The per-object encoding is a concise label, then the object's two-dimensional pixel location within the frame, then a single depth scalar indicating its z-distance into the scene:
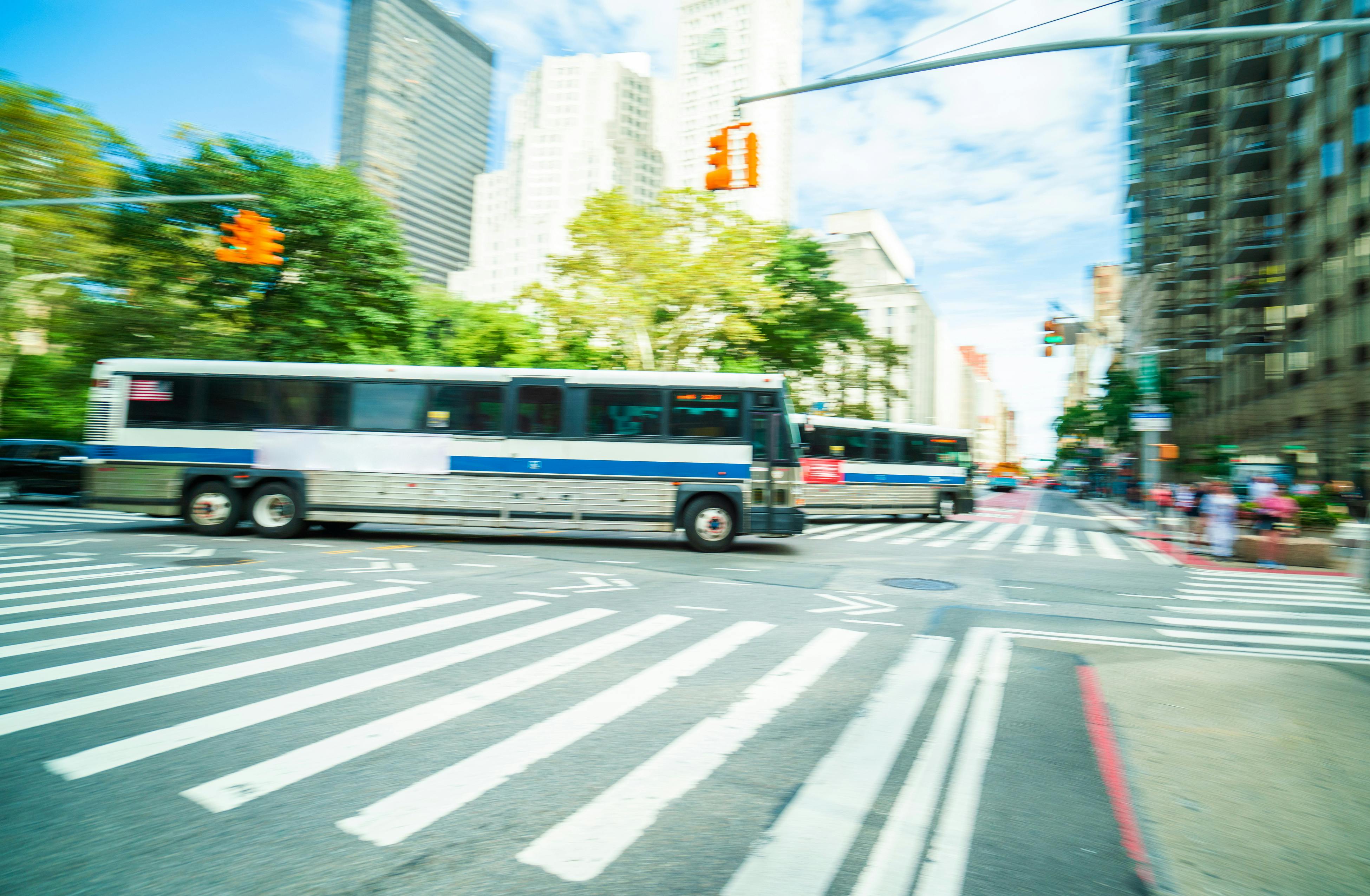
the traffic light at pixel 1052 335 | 22.02
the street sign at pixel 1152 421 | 21.67
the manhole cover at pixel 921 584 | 10.65
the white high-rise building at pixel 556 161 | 134.38
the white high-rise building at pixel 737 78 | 137.62
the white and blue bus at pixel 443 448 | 14.23
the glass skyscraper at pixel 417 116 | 172.62
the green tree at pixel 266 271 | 23.89
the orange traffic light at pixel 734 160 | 10.03
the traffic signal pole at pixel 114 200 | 11.45
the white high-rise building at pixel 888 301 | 117.25
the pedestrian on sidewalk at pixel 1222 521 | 16.56
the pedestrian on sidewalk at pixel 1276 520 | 15.86
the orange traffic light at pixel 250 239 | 12.82
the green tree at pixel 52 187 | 24.95
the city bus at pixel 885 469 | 23.91
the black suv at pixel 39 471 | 20.61
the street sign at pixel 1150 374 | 26.31
